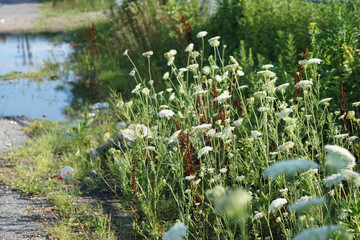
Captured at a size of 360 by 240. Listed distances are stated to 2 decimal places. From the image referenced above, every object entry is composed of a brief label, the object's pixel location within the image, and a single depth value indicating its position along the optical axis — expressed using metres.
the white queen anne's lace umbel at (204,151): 2.71
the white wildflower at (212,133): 2.97
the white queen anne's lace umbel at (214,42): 3.40
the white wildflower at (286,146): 2.45
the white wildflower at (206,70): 3.60
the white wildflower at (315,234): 1.31
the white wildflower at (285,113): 2.83
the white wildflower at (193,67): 3.42
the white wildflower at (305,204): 1.75
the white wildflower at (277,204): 2.35
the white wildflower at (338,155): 1.55
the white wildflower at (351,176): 1.76
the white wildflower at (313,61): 2.95
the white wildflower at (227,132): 2.85
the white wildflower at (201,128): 2.74
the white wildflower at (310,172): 2.26
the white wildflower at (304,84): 2.80
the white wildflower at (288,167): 1.66
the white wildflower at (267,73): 3.04
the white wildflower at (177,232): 2.10
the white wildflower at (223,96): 3.00
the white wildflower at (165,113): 2.94
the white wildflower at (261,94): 2.96
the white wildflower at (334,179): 2.27
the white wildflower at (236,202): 1.41
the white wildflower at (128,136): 3.81
